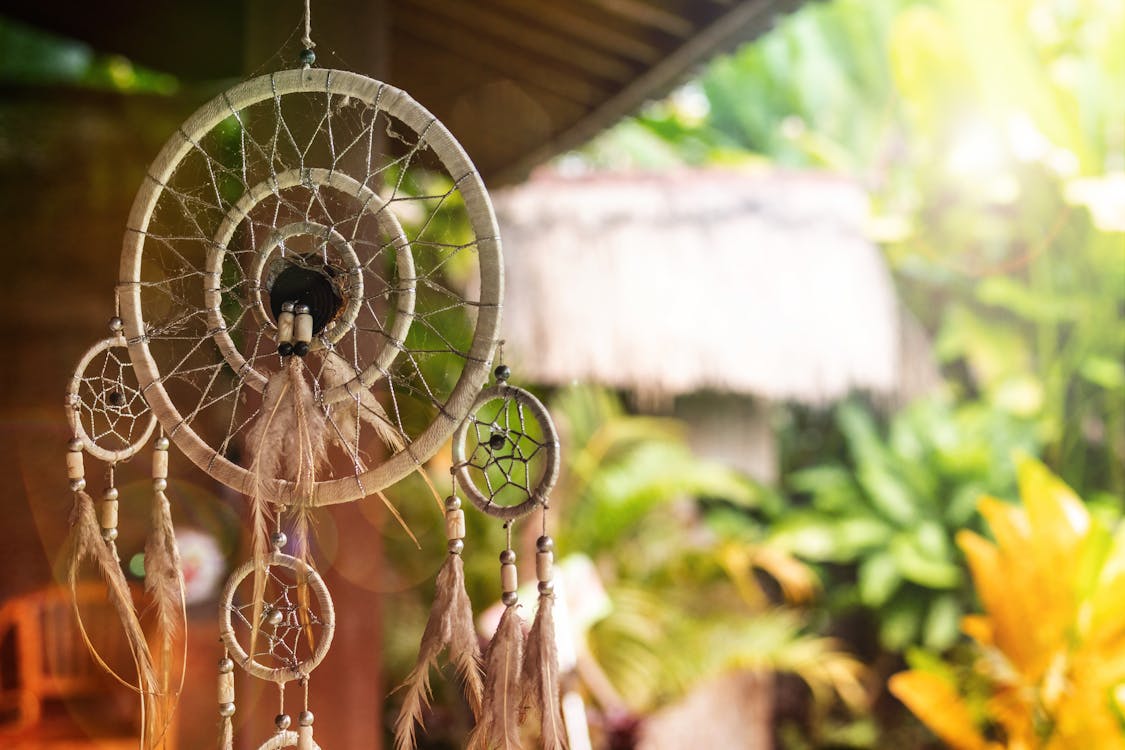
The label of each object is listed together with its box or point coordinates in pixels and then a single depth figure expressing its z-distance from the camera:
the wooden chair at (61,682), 2.18
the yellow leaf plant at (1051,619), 3.01
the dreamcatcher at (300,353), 0.69
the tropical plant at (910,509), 4.90
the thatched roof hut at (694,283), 4.69
